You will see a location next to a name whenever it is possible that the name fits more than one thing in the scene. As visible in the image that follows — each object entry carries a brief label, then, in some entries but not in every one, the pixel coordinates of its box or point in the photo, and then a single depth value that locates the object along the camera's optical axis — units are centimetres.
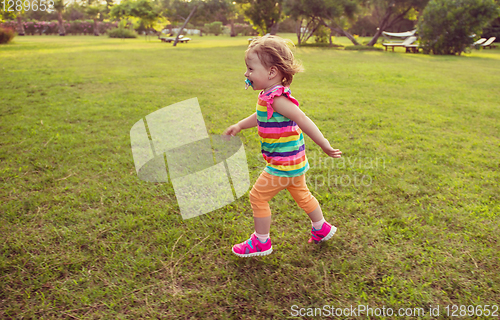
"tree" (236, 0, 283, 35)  2581
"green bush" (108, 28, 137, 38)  3534
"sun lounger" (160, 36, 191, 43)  2685
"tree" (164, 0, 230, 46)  2571
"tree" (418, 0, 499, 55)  1639
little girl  168
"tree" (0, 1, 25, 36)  3466
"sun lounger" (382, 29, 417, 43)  2625
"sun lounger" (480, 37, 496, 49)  2198
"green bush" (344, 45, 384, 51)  2070
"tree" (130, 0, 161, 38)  3216
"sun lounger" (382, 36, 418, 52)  2178
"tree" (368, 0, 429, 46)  2078
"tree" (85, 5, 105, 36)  4454
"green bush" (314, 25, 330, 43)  2485
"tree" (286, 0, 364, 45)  2091
